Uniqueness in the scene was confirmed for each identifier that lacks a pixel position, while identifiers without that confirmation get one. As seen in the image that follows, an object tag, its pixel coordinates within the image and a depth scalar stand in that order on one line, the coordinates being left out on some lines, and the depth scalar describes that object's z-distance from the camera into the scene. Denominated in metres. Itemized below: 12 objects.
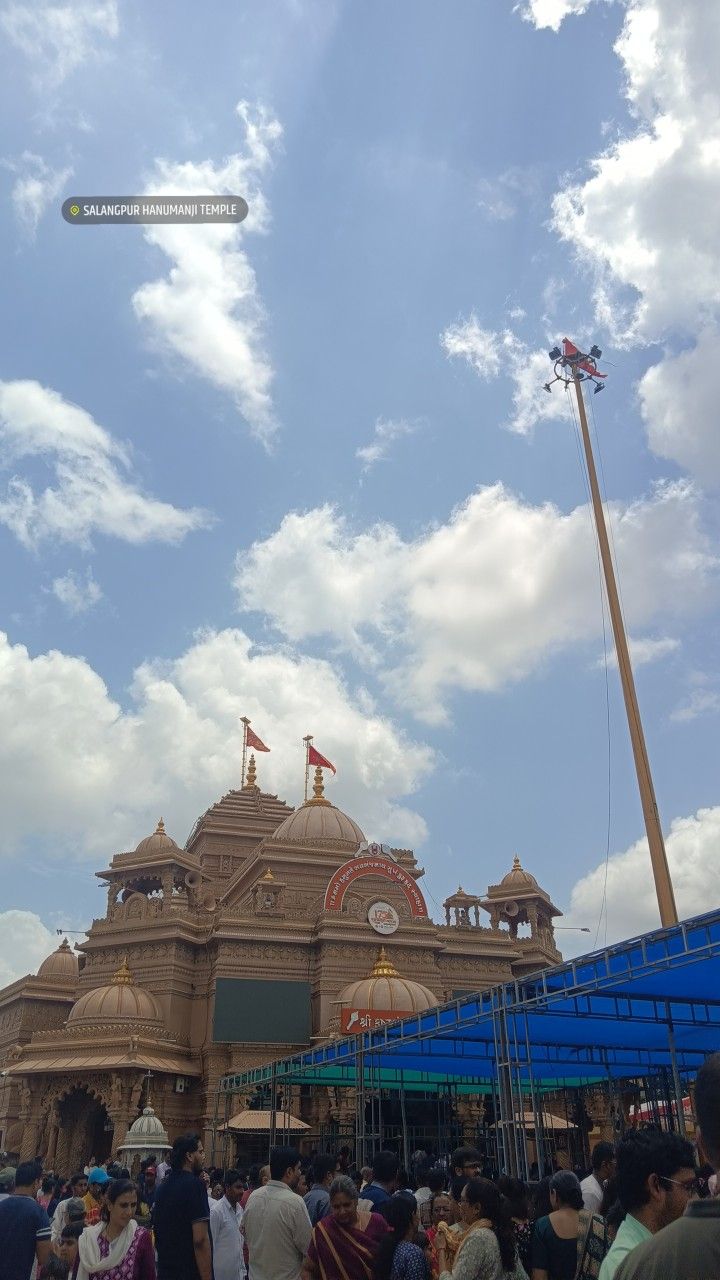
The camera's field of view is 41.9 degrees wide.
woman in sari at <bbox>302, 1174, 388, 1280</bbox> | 5.90
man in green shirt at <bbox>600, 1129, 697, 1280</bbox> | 4.19
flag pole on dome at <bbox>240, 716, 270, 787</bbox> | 53.78
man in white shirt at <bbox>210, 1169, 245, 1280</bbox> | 8.54
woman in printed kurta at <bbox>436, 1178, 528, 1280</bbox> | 5.31
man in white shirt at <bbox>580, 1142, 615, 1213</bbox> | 7.84
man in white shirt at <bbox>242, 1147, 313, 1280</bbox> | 6.62
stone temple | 31.45
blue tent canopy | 12.73
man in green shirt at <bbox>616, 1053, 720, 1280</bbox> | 2.57
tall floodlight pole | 20.81
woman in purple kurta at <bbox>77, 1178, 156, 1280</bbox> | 6.48
